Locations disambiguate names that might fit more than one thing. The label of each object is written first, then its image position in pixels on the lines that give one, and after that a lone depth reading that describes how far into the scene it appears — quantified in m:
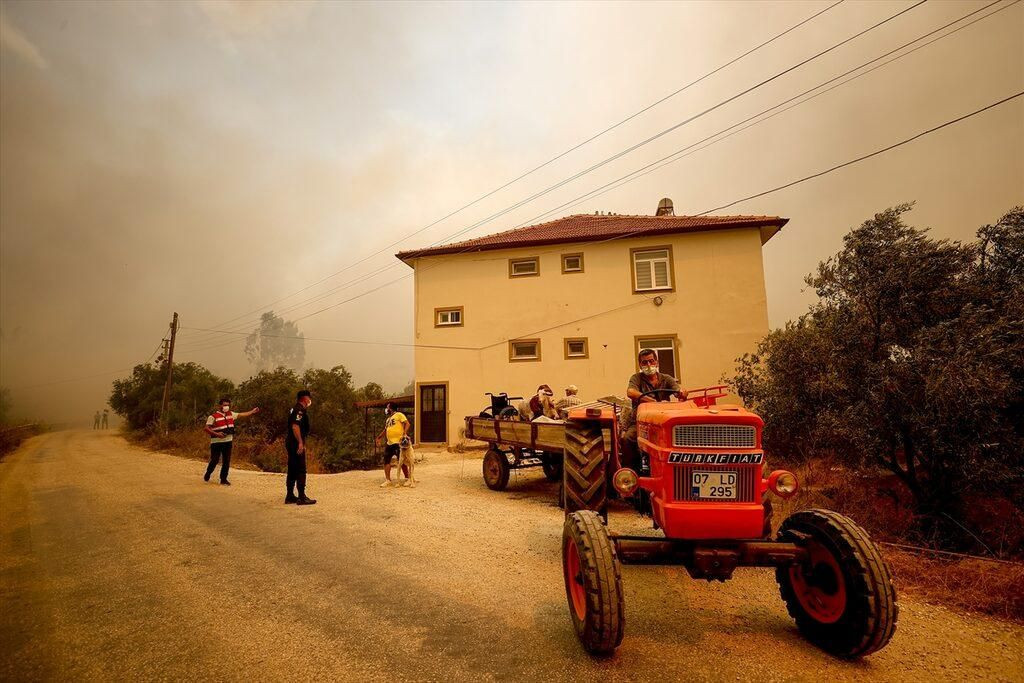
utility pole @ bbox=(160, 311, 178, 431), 26.49
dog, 9.97
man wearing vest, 10.23
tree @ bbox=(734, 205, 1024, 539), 5.67
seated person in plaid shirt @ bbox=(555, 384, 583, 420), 8.63
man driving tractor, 4.88
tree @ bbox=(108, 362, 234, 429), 37.34
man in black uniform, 7.89
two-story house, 16.08
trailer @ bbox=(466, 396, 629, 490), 7.39
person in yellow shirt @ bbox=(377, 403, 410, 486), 9.62
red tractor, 2.84
